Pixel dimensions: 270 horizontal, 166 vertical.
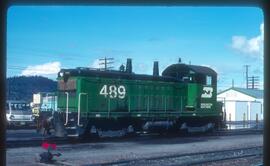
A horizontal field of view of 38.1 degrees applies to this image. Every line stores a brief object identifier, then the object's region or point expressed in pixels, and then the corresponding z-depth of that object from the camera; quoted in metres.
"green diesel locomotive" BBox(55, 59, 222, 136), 16.28
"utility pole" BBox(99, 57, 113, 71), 47.51
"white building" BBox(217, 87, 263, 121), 43.25
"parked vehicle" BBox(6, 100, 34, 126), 23.04
